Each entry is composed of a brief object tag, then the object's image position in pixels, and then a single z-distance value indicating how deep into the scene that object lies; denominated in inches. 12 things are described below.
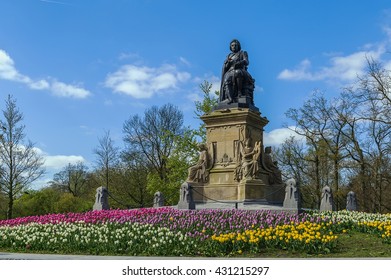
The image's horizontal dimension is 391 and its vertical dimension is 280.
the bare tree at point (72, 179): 2208.4
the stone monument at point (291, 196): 631.8
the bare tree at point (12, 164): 1301.7
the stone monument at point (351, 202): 893.8
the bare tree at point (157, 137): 1547.7
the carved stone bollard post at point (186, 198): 652.1
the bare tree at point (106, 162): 1654.8
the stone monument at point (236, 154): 728.3
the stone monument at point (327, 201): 785.6
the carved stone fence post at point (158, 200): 882.8
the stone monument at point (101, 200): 762.2
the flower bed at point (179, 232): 394.9
